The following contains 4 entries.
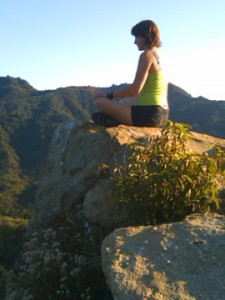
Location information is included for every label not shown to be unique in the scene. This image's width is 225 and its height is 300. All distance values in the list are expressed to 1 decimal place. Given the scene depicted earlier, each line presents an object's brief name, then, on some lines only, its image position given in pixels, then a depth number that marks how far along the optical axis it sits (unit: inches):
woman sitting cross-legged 170.3
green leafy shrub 121.2
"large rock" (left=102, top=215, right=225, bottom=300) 88.2
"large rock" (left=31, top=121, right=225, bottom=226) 144.6
